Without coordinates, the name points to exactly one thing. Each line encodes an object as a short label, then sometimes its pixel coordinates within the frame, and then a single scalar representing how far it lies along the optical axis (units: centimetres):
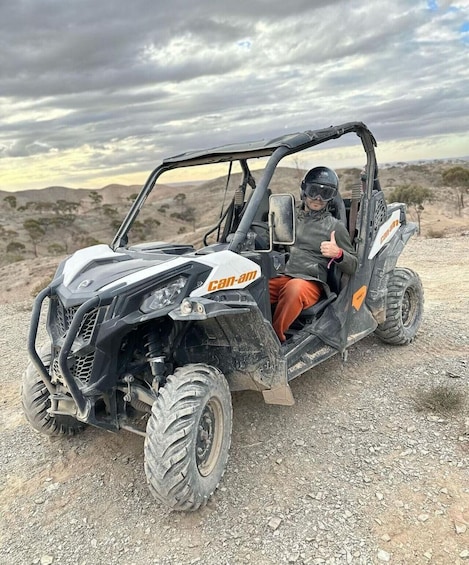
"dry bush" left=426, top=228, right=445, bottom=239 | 1435
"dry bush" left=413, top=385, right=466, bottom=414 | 438
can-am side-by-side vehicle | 315
